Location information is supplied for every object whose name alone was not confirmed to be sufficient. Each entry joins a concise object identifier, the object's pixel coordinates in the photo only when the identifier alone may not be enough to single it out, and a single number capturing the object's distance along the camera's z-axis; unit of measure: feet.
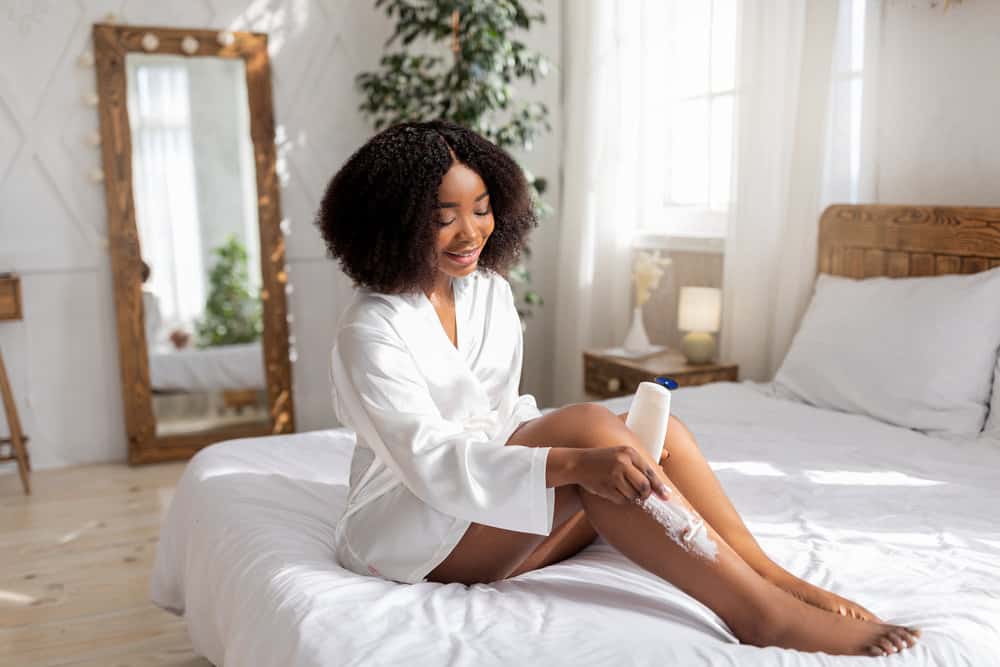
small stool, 11.14
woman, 4.24
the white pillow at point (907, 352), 7.55
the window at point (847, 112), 9.23
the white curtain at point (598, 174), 12.57
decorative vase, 11.39
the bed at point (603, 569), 3.97
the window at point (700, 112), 11.50
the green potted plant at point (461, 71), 11.67
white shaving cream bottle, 4.66
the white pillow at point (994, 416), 7.37
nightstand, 10.26
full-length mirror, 12.12
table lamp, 10.52
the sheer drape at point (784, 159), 9.37
